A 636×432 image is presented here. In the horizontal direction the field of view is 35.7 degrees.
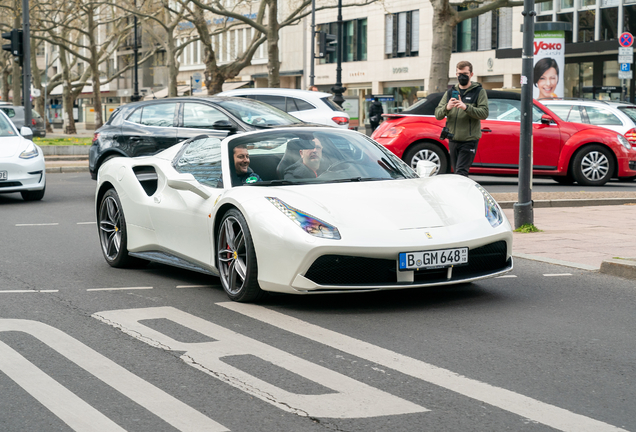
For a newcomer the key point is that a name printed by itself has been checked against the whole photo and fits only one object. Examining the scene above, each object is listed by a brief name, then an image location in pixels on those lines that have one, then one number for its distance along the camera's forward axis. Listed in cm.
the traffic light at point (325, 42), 3244
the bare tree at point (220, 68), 3953
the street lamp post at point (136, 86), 4928
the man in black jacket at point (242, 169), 723
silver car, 3594
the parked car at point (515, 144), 1686
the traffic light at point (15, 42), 2594
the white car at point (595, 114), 1830
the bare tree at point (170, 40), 4605
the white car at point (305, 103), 1919
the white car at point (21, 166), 1495
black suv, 1470
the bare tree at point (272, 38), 3634
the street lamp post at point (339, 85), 3420
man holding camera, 1159
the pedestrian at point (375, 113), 3706
